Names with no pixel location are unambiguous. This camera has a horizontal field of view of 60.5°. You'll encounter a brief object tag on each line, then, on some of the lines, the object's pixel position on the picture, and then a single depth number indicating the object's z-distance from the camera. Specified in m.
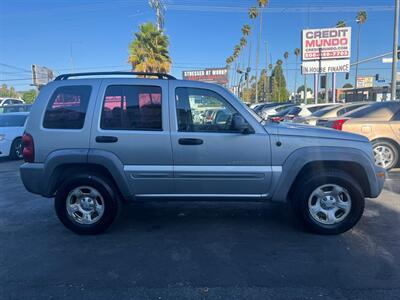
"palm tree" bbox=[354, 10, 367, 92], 53.03
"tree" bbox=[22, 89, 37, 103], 66.57
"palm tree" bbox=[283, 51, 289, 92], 81.12
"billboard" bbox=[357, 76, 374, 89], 93.44
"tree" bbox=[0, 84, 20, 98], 110.06
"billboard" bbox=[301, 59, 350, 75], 28.58
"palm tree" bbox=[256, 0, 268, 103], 46.85
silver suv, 4.18
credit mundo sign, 27.94
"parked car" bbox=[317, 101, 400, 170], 7.76
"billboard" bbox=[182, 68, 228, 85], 51.28
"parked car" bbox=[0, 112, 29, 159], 10.74
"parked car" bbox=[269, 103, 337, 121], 15.26
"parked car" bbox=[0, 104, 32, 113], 15.88
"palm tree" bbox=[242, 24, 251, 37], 61.07
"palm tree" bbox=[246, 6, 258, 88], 50.09
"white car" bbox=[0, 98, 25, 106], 23.91
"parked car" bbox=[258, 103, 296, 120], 21.08
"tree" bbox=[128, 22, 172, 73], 25.09
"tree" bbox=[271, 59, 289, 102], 74.25
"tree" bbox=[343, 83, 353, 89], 116.25
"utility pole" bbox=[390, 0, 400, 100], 16.62
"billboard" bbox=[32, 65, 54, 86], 38.78
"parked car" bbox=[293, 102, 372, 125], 11.01
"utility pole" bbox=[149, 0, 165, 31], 33.61
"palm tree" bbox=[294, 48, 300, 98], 72.40
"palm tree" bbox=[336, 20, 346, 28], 46.71
